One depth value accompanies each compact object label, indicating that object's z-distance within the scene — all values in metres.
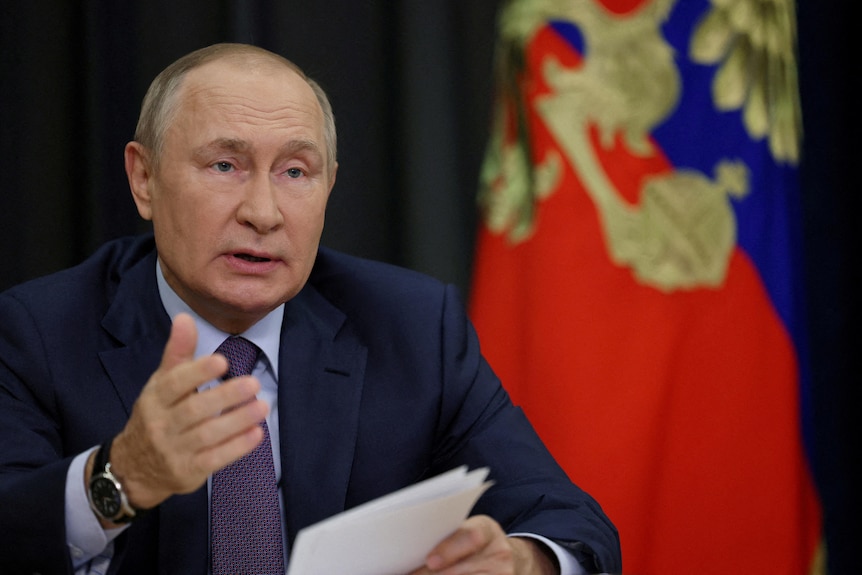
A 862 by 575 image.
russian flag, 4.31
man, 3.90
